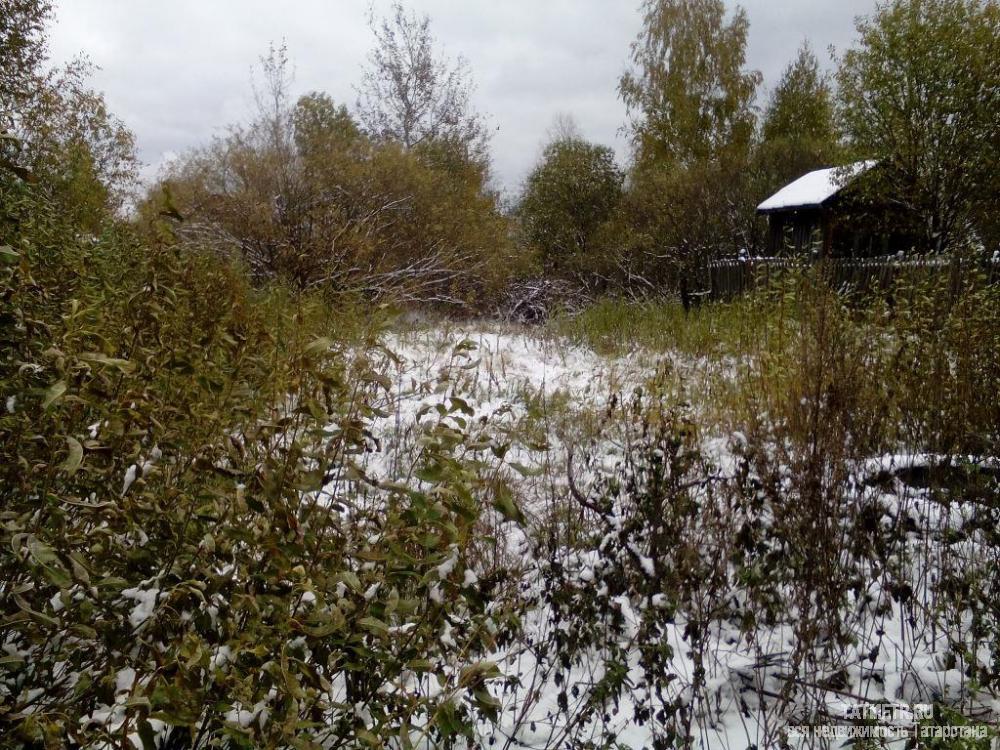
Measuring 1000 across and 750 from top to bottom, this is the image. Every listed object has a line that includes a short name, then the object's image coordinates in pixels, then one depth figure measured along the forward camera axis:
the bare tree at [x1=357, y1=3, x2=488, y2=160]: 19.61
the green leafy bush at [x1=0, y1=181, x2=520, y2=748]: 1.17
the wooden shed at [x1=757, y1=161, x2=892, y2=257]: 15.64
